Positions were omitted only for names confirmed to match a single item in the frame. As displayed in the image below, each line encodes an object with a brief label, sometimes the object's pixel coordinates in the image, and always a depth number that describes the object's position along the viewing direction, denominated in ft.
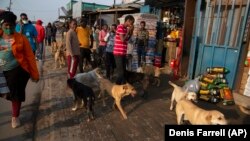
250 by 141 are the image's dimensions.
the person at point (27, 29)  26.07
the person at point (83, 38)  25.90
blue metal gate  22.52
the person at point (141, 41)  30.55
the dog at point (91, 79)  20.42
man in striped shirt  20.17
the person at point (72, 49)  21.81
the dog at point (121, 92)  17.69
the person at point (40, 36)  37.02
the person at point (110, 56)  27.71
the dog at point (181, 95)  16.88
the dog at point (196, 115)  12.23
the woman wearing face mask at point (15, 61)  14.48
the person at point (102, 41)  33.68
